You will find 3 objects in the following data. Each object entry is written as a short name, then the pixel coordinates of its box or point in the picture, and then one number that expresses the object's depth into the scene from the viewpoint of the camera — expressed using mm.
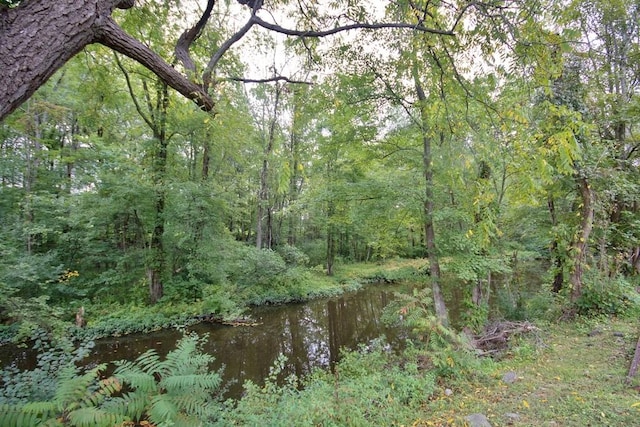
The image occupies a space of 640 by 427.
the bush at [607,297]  5230
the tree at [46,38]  1293
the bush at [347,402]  2898
